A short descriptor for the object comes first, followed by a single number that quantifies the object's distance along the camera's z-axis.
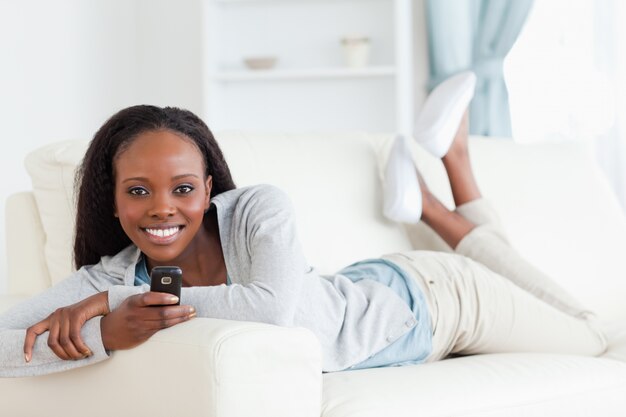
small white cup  4.04
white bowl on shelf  4.13
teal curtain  4.07
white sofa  1.34
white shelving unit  4.14
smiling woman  1.51
